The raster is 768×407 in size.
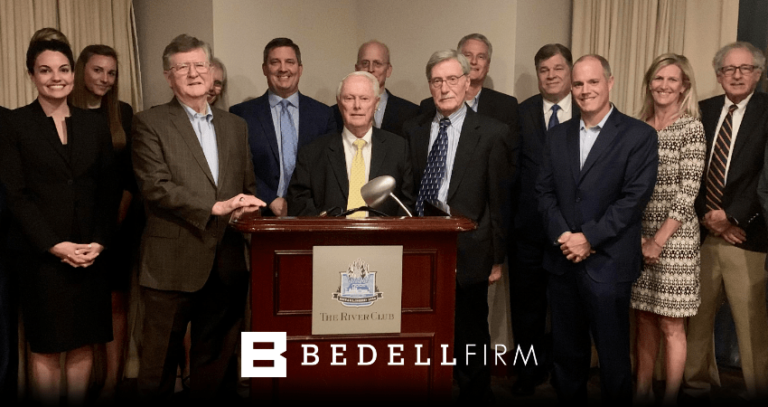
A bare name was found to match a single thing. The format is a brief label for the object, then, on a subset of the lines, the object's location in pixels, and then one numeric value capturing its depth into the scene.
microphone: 2.40
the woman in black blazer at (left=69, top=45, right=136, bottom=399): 3.70
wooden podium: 2.36
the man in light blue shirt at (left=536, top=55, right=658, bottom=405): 3.22
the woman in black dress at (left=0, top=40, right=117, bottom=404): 3.07
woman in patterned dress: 3.48
